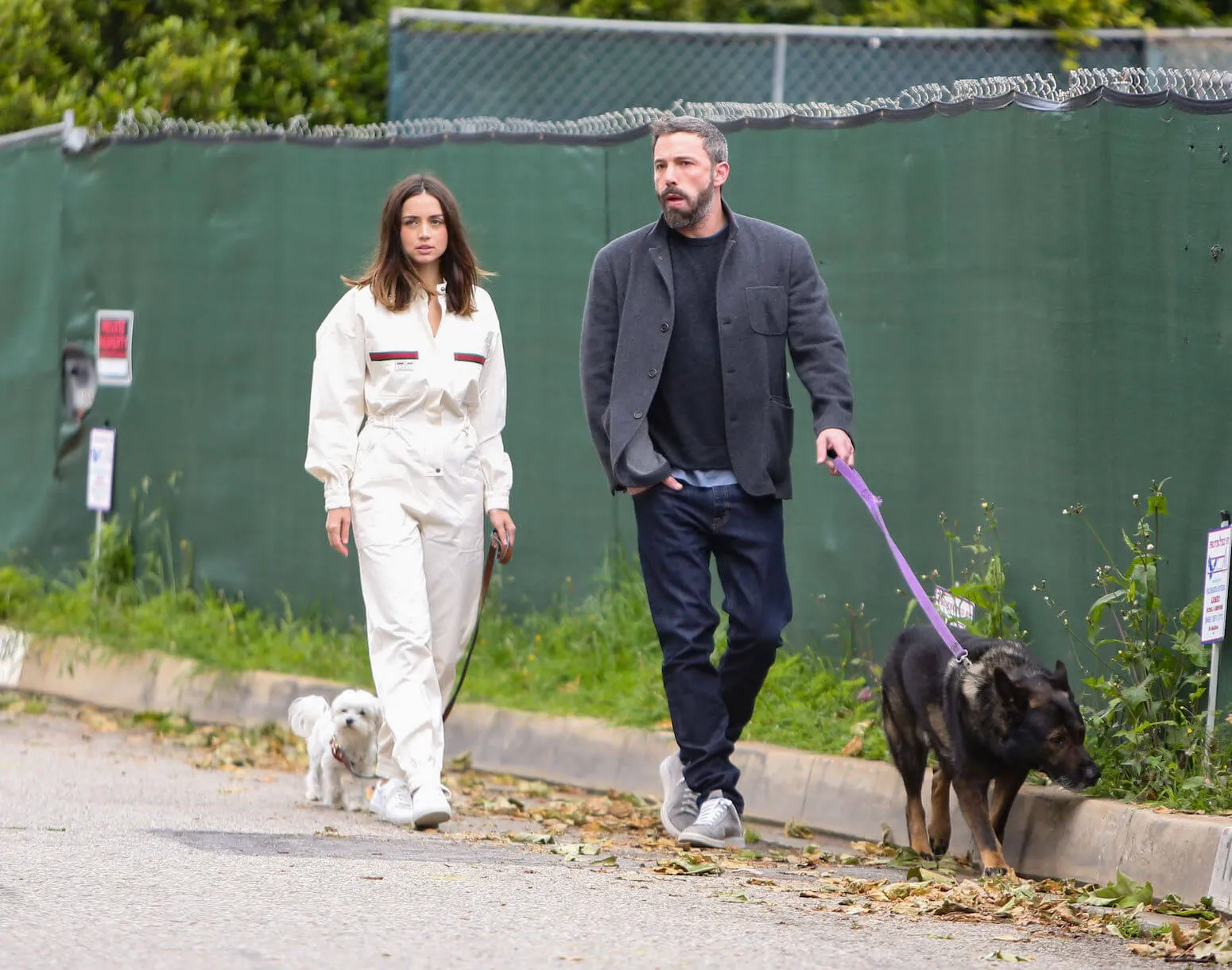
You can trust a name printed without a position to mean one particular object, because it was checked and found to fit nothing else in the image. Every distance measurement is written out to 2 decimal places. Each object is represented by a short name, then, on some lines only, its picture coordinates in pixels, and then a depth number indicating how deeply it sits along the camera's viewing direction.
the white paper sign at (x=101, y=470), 24.20
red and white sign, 24.39
